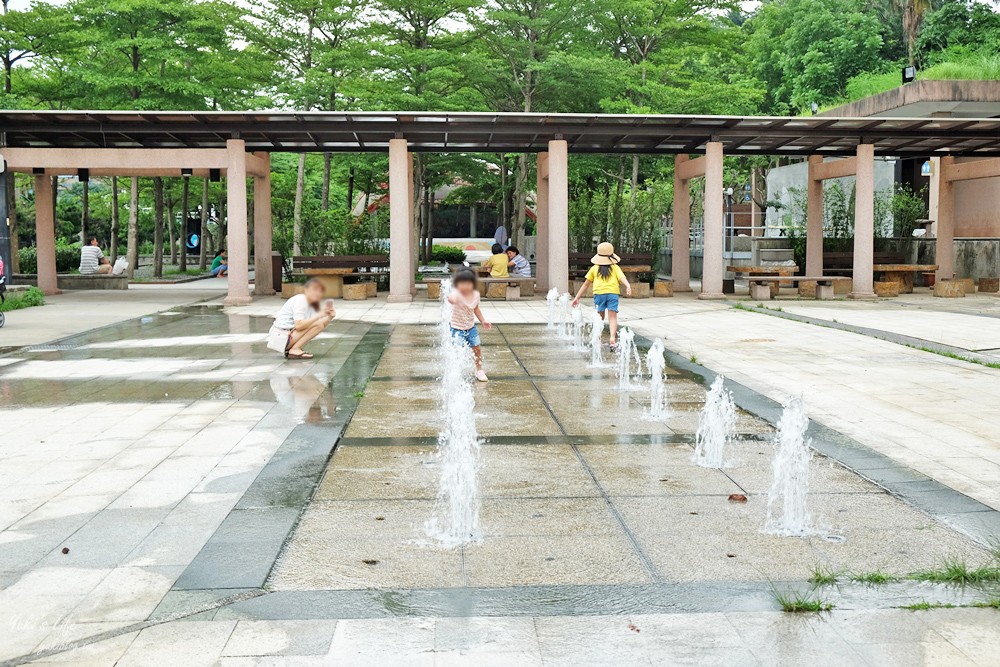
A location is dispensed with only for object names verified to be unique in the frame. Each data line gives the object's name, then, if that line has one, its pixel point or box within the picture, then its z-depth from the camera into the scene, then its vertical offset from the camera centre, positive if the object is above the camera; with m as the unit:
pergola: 21.05 +2.75
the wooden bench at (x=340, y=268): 23.14 -0.13
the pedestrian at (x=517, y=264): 23.51 -0.05
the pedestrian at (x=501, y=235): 32.76 +0.87
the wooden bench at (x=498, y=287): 23.12 -0.59
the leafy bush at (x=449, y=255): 48.16 +0.33
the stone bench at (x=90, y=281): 26.94 -0.47
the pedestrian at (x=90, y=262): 27.73 +0.04
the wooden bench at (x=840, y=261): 26.14 -0.02
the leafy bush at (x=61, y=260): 32.21 +0.12
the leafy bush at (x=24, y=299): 19.46 -0.71
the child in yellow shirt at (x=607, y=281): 12.95 -0.26
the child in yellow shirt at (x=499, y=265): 23.19 -0.07
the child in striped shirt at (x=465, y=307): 9.91 -0.45
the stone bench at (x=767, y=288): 22.98 -0.64
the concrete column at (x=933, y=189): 30.43 +2.16
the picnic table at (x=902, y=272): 23.91 -0.30
